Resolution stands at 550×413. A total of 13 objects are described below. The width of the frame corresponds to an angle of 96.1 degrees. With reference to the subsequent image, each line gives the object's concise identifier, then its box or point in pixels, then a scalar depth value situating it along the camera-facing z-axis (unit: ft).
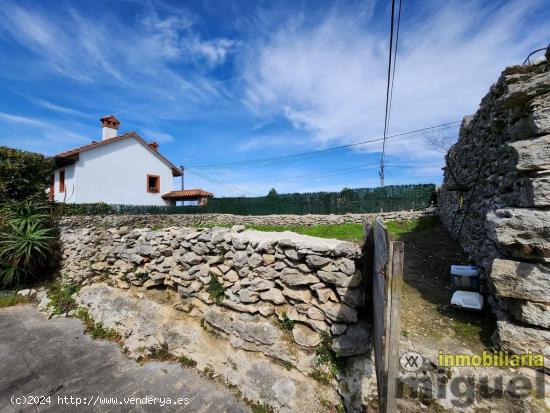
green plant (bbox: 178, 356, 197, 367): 14.17
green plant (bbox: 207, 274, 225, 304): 15.43
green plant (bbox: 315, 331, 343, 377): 11.06
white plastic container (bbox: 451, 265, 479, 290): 13.44
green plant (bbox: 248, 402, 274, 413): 11.03
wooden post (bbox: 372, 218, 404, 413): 6.39
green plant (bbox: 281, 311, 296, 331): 12.70
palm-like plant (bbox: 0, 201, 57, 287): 24.64
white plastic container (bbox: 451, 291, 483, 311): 11.59
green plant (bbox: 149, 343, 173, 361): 14.96
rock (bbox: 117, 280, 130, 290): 20.52
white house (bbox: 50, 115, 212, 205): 61.72
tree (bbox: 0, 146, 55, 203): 32.14
